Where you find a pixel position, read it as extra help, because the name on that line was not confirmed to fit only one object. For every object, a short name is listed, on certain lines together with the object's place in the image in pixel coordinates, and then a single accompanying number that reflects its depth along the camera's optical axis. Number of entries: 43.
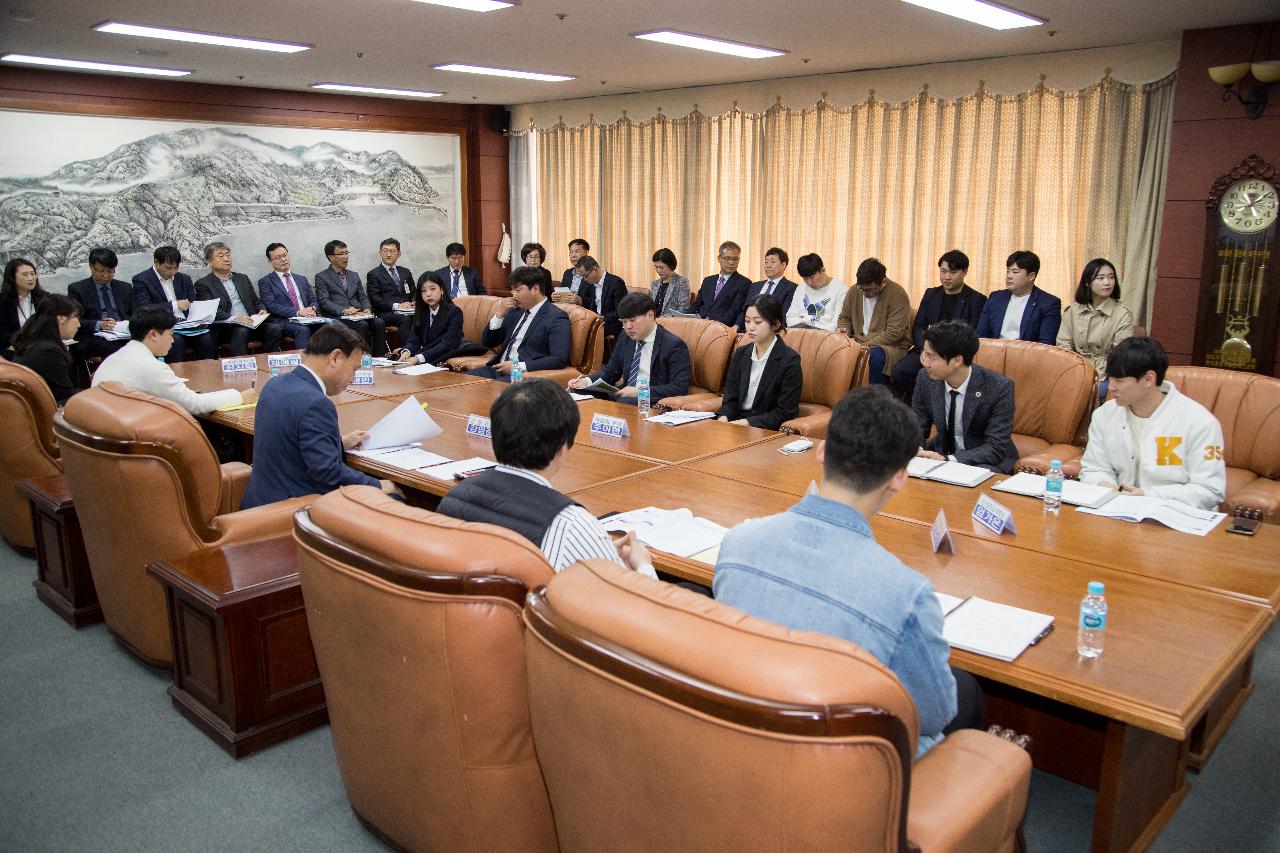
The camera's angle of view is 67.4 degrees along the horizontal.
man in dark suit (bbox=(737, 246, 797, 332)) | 7.63
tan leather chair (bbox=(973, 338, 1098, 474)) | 4.41
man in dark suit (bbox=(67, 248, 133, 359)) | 7.62
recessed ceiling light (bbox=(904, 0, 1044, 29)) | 5.26
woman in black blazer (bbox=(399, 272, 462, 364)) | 6.66
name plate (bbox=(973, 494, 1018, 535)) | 2.69
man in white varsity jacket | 3.26
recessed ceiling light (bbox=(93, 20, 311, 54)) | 6.23
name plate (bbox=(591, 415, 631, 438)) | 3.97
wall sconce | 5.47
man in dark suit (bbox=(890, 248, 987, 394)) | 6.50
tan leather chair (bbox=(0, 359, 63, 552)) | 3.92
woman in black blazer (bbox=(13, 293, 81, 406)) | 4.73
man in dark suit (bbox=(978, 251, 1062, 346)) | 6.03
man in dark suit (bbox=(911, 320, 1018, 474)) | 3.78
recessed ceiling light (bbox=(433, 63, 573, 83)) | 7.84
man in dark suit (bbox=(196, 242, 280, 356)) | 8.36
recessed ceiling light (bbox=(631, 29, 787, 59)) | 6.33
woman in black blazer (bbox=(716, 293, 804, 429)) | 4.71
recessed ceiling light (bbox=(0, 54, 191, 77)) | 7.53
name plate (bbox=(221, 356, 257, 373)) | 5.62
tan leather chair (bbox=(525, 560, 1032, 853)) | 1.26
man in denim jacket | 1.61
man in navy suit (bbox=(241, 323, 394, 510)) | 3.27
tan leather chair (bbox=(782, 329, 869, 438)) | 5.07
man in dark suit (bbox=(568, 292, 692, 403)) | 5.23
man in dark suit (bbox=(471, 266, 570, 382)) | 6.16
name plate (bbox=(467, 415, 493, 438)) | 3.93
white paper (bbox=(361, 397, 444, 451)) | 3.75
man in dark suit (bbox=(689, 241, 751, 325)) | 8.09
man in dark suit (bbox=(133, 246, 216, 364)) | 7.96
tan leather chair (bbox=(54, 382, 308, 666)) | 2.86
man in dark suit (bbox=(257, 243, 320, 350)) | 8.66
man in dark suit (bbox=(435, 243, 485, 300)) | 9.63
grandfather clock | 5.61
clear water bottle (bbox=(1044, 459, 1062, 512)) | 2.92
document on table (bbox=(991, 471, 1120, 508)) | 2.99
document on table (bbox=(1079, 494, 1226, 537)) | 2.76
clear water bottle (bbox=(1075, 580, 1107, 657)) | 1.98
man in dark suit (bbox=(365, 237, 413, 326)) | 9.52
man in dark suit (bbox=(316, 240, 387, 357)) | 9.08
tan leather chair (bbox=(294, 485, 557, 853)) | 1.74
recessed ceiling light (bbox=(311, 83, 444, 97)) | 9.14
